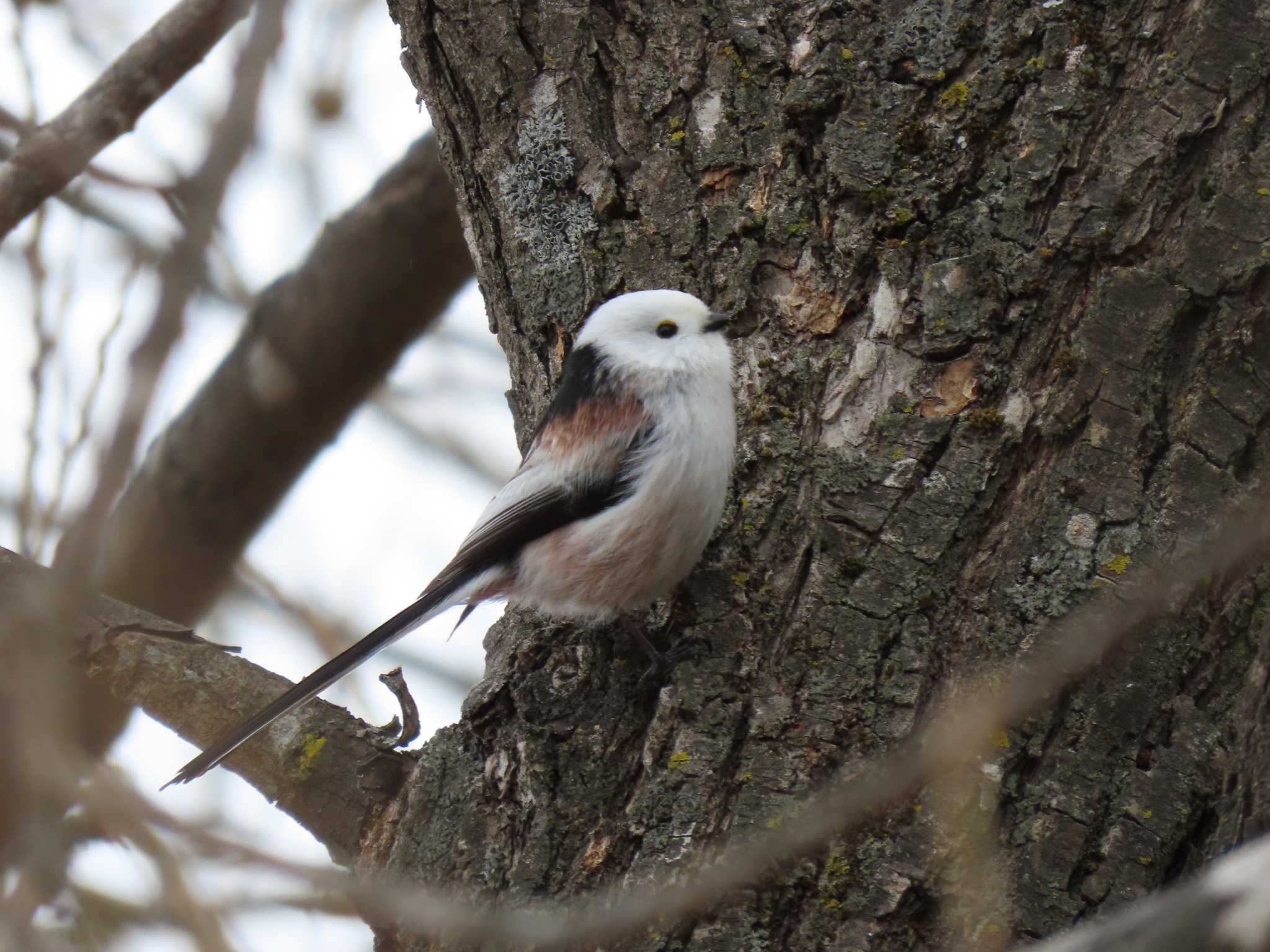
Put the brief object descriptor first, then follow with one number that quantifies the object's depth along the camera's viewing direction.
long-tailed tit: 4.93
